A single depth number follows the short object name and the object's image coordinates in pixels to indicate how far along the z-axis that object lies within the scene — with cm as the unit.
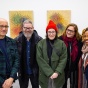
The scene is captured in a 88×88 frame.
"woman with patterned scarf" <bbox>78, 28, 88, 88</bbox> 194
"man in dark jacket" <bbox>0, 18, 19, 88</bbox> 182
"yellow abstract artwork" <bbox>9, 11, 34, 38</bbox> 332
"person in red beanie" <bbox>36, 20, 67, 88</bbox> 217
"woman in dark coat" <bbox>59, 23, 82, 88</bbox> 242
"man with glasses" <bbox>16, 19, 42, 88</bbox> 231
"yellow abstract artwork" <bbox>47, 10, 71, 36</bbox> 329
